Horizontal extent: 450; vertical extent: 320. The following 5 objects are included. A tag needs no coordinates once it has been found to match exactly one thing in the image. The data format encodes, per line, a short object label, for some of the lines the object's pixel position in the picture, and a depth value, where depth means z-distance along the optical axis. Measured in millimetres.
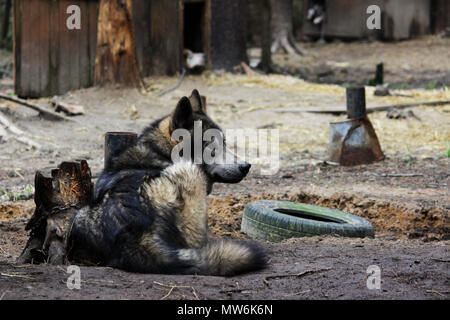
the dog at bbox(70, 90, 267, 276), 7591
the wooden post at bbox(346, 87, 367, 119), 16307
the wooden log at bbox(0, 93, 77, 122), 20880
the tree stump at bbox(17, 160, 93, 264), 8774
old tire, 10253
